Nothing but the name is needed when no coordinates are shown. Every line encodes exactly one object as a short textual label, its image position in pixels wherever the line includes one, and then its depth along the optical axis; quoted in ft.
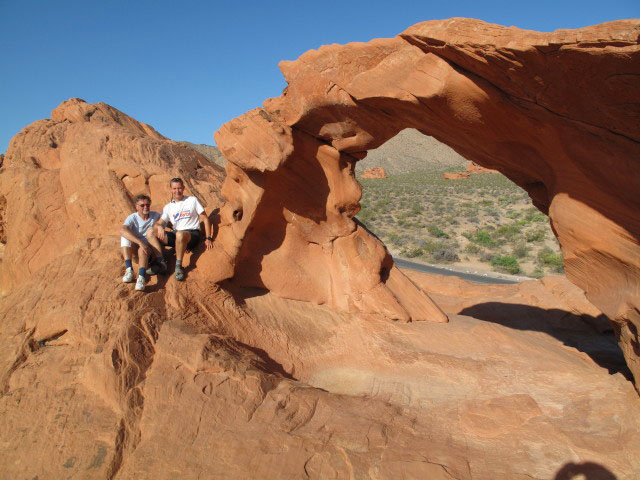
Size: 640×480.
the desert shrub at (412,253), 59.31
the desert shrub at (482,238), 59.98
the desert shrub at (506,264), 50.31
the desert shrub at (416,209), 79.68
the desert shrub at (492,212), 73.02
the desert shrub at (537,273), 48.24
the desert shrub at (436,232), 64.95
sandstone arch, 11.66
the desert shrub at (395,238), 65.06
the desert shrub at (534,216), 66.49
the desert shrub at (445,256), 55.67
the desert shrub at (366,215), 76.59
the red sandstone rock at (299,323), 11.64
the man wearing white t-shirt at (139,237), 15.84
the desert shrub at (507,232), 61.25
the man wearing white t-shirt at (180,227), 17.04
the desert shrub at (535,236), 58.33
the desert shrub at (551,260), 48.98
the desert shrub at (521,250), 54.60
